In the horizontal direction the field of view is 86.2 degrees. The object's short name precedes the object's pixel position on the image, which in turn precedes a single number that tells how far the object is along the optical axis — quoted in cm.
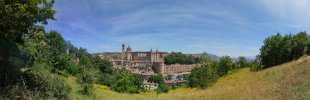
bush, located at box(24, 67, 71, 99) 759
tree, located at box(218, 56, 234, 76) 4240
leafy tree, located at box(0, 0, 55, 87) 581
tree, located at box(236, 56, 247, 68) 4820
